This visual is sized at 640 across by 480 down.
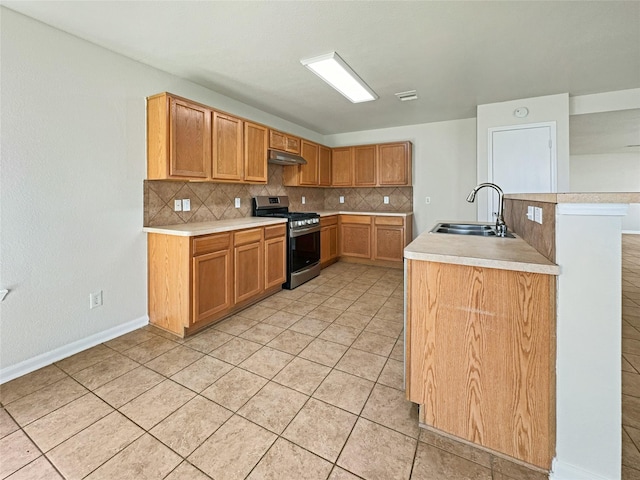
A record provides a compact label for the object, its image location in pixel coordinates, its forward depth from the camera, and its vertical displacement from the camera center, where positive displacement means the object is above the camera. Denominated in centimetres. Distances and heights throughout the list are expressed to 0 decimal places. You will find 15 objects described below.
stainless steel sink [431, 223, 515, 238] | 243 +5
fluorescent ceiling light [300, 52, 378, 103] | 261 +157
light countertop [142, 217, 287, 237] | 246 +7
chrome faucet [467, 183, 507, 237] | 214 +6
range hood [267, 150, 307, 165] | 378 +103
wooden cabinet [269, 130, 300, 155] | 380 +126
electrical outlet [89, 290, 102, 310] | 238 -53
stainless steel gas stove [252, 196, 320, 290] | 375 -6
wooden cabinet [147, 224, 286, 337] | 247 -39
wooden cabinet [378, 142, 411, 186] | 484 +117
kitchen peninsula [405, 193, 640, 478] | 112 -45
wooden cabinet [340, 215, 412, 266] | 475 -5
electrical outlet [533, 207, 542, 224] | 148 +10
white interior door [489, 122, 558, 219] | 362 +96
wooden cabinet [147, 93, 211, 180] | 255 +86
